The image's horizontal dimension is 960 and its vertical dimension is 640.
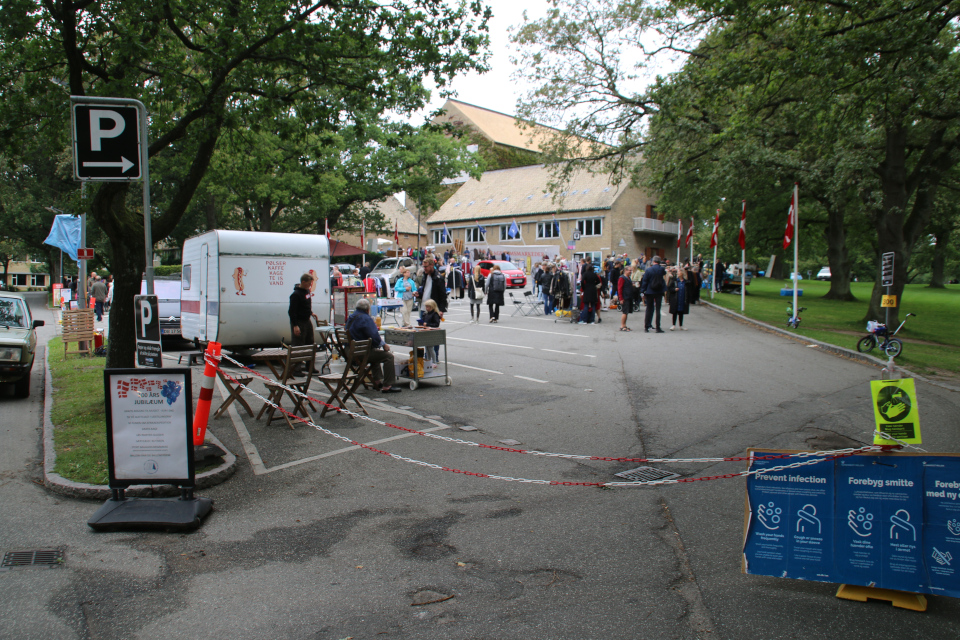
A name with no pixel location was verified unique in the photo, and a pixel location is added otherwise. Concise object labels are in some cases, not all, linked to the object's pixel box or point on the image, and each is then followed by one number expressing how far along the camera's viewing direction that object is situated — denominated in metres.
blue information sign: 3.83
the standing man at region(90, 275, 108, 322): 25.27
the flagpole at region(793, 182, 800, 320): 19.60
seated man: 10.37
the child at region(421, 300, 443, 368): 12.53
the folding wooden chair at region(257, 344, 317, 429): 8.55
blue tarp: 21.69
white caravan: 13.70
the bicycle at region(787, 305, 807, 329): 20.12
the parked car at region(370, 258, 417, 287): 35.53
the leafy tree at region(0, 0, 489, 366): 9.05
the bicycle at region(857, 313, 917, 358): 13.86
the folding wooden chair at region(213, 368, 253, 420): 8.40
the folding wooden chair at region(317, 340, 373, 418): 9.10
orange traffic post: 6.77
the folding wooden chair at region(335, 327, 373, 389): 9.99
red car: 38.09
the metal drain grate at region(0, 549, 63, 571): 4.54
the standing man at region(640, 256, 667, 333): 18.16
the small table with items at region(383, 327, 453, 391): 10.98
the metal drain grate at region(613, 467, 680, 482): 6.43
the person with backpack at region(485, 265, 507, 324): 21.67
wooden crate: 16.05
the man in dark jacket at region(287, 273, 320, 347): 11.91
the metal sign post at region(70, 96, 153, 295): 6.20
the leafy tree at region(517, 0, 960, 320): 10.79
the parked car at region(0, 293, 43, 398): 10.73
